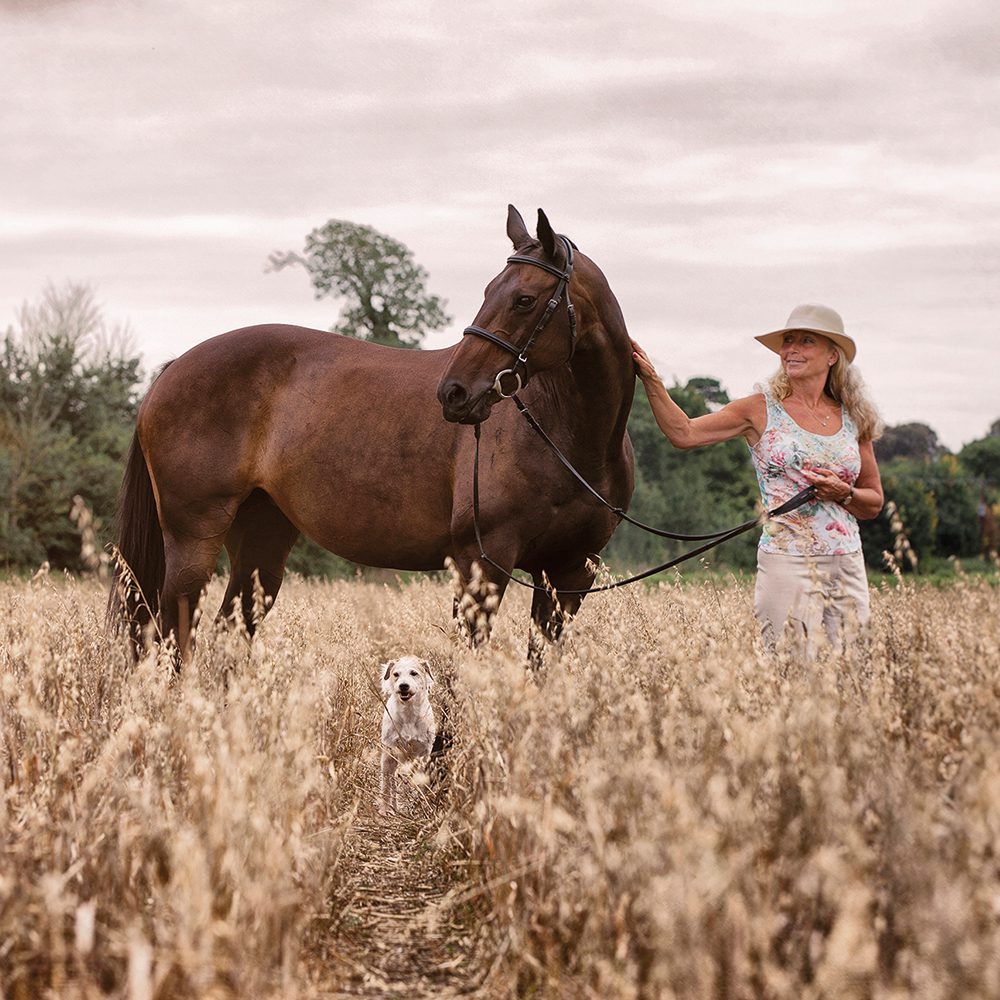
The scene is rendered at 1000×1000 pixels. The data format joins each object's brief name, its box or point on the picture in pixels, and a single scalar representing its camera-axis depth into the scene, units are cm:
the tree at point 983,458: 7150
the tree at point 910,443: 8331
